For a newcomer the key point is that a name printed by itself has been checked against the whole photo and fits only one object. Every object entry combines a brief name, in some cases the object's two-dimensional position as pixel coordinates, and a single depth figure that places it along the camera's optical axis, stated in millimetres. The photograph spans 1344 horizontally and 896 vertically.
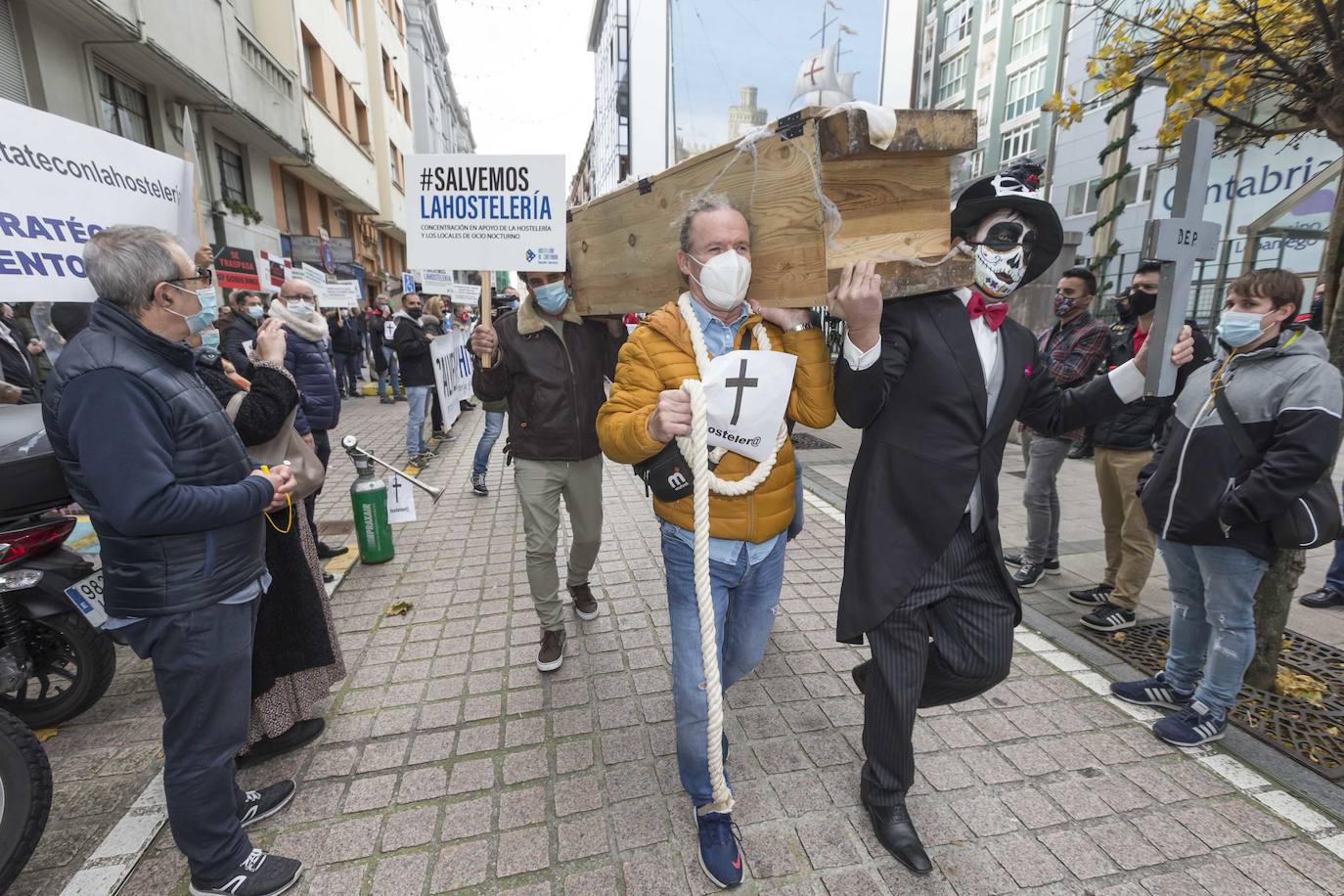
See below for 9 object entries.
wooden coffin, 1659
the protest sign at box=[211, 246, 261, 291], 7494
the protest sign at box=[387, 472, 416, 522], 5270
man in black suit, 2057
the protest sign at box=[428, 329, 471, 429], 8977
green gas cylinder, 4895
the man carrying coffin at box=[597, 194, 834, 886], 1943
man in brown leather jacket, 3447
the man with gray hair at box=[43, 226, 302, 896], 1772
